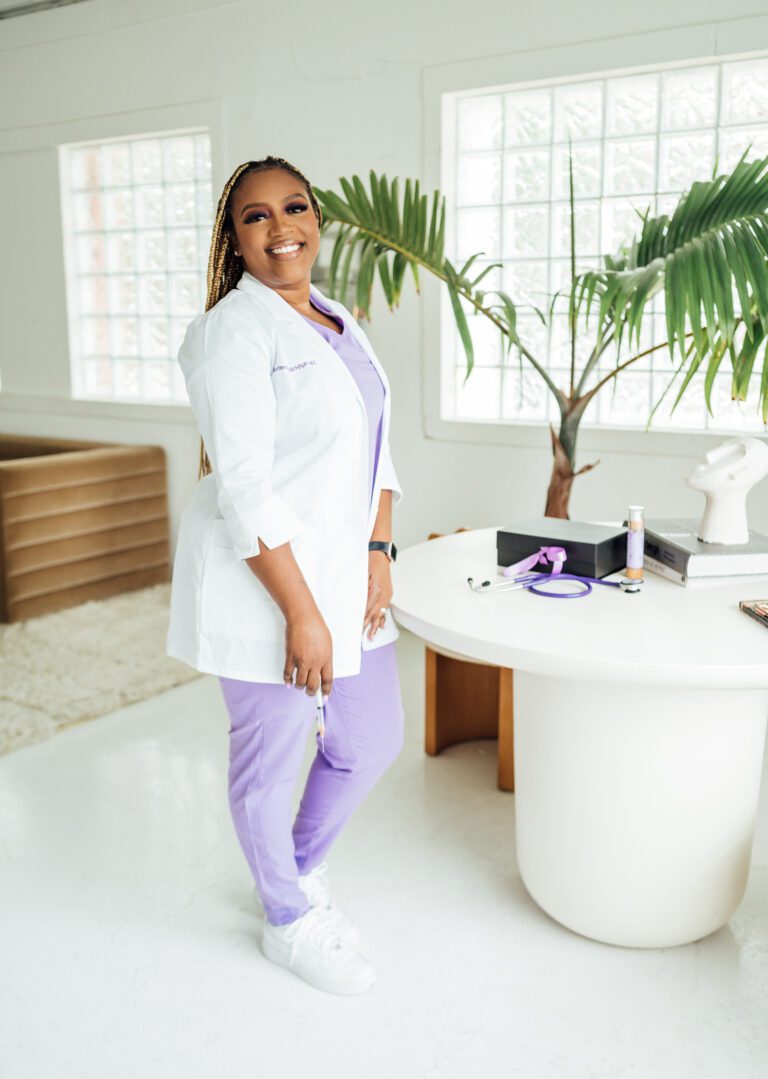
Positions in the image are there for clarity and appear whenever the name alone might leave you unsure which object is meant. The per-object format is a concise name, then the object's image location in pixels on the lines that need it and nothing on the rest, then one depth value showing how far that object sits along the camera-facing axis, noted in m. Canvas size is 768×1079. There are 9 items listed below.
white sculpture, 2.04
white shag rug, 3.32
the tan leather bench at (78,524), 4.40
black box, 2.05
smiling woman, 1.64
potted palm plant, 2.56
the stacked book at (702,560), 2.01
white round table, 1.78
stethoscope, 1.97
